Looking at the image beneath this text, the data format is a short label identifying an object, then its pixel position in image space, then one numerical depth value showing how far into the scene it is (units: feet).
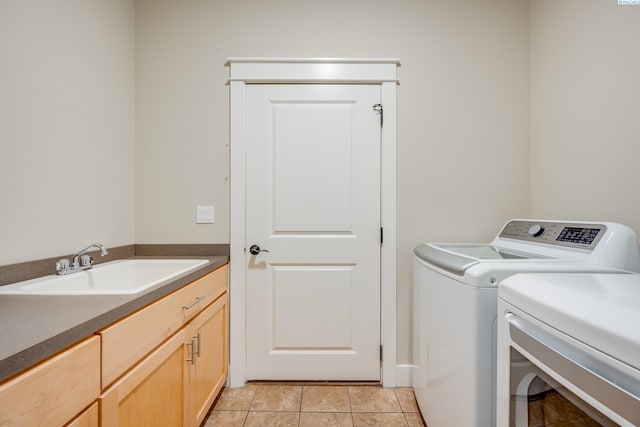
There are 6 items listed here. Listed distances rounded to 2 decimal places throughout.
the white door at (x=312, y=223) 5.97
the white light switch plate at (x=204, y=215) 6.03
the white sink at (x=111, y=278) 3.25
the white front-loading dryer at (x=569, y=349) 1.64
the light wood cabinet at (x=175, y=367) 2.74
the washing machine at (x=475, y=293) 3.20
